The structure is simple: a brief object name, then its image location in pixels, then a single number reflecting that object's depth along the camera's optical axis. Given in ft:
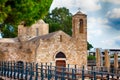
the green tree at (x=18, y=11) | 55.58
